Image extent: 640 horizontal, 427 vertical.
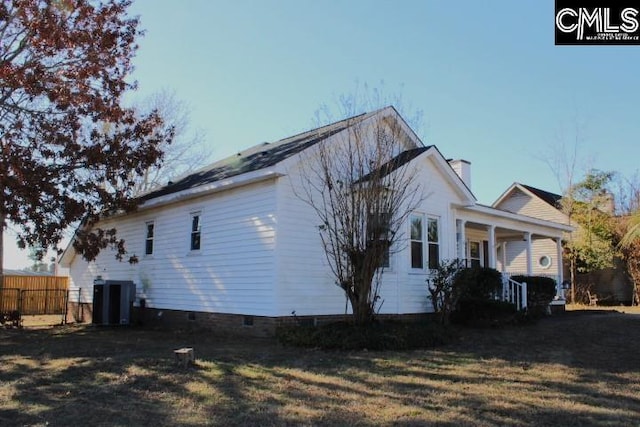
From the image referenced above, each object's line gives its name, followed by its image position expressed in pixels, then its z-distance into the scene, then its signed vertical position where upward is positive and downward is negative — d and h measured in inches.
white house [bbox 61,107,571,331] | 487.2 +34.7
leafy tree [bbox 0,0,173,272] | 556.4 +163.9
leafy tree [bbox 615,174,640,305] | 1027.6 +36.5
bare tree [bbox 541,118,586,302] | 1092.5 +75.0
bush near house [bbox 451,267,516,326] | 554.9 -29.3
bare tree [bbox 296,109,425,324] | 437.4 +66.5
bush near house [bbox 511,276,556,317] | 660.7 -21.1
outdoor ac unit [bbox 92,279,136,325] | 665.0 -36.7
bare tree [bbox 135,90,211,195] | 1343.9 +222.5
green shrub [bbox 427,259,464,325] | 555.2 -17.2
